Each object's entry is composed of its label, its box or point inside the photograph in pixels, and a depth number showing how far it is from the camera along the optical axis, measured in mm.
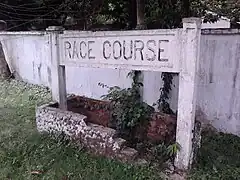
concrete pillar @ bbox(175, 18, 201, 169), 2717
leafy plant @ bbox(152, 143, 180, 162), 2969
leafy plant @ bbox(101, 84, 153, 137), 3531
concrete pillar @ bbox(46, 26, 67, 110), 3943
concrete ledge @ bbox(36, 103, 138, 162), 3239
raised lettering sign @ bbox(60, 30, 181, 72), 2873
